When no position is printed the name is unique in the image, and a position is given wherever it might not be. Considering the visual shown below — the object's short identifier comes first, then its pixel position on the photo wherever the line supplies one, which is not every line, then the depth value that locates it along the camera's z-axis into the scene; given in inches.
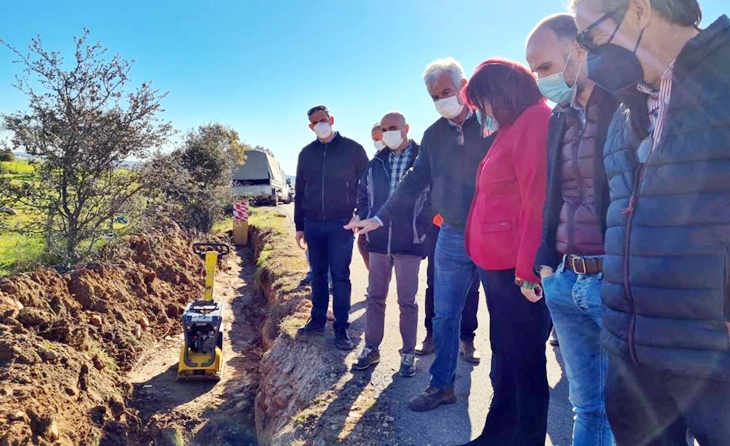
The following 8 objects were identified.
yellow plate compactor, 217.3
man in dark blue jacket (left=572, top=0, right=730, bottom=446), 47.5
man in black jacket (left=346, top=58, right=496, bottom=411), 125.7
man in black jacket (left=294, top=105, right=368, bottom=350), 183.9
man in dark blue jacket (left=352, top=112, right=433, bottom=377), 155.6
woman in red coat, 87.8
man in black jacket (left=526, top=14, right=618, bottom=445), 72.2
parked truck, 912.3
